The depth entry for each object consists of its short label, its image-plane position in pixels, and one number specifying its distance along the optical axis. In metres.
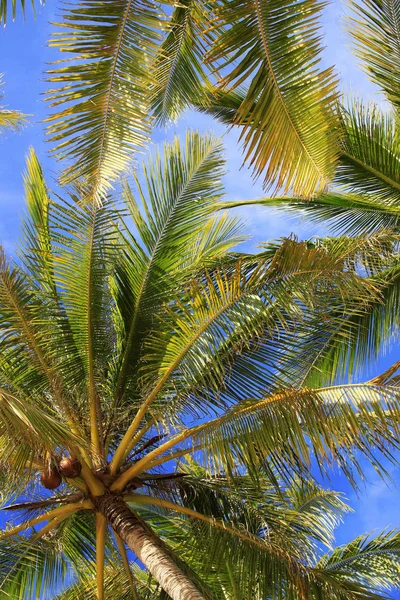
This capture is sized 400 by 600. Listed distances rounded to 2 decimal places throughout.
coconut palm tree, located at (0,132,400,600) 6.16
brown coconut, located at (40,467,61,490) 6.40
